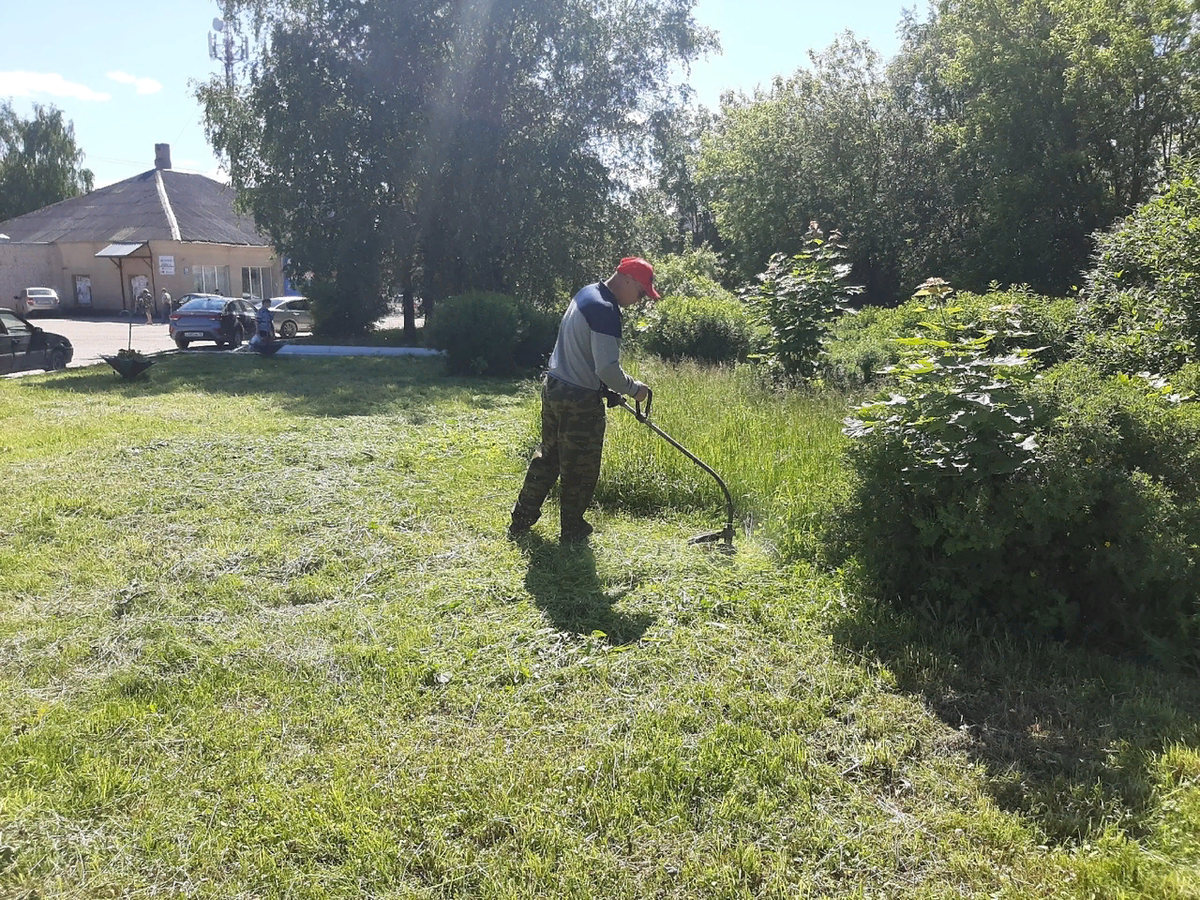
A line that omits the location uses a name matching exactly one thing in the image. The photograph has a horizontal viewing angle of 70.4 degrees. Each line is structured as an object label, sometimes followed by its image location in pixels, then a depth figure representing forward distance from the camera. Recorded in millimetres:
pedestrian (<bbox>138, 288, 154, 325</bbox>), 33406
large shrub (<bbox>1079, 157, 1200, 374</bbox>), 5469
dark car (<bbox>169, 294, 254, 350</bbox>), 20922
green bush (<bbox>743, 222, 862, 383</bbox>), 9773
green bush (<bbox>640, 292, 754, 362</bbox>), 14445
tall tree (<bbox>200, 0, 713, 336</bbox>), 20109
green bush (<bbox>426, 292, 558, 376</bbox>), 15727
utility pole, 21000
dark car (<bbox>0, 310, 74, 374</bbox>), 15648
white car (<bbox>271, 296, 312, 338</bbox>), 25422
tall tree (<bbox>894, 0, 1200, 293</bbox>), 18734
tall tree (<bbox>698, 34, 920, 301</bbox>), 23656
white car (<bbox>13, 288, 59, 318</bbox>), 35812
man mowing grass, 5152
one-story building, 37125
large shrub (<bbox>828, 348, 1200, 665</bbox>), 3570
